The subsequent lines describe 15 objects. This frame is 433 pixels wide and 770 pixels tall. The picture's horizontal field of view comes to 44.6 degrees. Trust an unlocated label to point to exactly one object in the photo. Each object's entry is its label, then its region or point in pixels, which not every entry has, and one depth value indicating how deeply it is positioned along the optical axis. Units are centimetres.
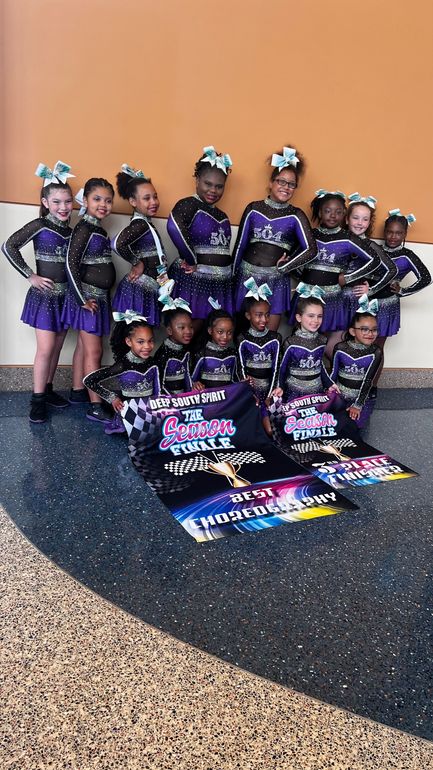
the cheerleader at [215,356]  278
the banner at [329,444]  236
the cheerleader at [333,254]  309
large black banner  196
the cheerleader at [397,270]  333
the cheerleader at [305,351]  292
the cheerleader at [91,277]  257
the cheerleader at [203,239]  274
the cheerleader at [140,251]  266
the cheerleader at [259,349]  283
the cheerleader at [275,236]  289
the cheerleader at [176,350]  272
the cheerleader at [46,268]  254
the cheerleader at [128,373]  258
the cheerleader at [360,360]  304
